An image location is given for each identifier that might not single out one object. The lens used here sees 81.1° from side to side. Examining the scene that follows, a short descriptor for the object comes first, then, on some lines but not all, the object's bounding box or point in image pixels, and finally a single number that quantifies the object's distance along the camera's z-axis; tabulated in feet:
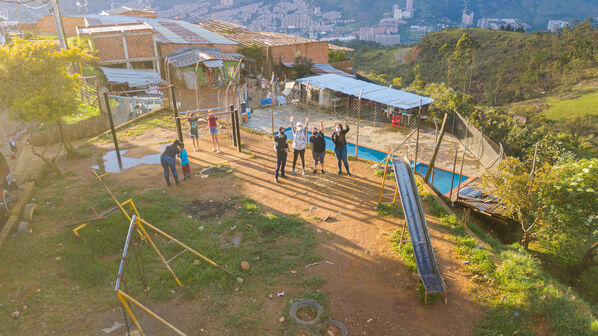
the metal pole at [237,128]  42.18
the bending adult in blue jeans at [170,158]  31.83
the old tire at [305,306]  17.98
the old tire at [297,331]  17.35
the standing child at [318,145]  34.12
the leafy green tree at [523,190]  26.78
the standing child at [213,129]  41.45
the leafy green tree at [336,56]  132.87
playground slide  20.20
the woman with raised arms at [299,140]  33.50
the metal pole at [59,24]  60.65
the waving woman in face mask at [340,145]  33.75
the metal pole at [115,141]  34.83
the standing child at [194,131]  41.20
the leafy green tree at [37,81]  32.83
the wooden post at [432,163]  29.91
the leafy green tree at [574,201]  25.82
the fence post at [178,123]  39.15
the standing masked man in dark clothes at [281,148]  32.73
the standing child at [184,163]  33.46
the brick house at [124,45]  83.25
